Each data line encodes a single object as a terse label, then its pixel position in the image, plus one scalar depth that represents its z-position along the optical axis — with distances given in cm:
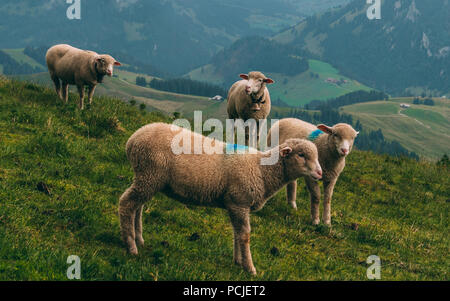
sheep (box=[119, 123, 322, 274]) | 670
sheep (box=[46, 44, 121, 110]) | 1404
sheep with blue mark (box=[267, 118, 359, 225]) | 932
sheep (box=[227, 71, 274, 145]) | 1299
